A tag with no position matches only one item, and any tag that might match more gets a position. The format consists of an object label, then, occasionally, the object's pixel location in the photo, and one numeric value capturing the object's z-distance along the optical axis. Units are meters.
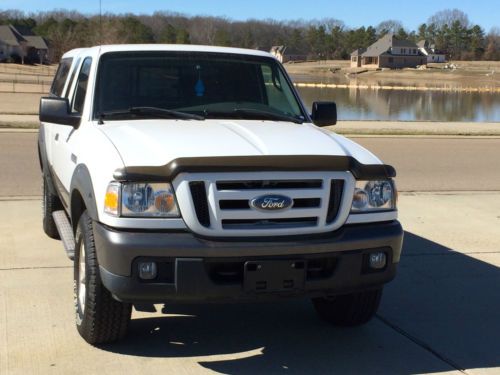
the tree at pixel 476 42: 180.25
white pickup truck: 3.61
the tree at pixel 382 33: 195.25
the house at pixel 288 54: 179.48
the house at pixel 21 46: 117.19
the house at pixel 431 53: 176.12
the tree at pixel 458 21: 190.27
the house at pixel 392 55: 158.45
